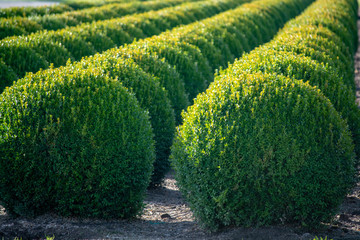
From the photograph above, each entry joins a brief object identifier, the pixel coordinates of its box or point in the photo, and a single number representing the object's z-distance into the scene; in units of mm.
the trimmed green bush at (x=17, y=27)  19609
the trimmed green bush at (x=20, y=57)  14281
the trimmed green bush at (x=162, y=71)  12937
